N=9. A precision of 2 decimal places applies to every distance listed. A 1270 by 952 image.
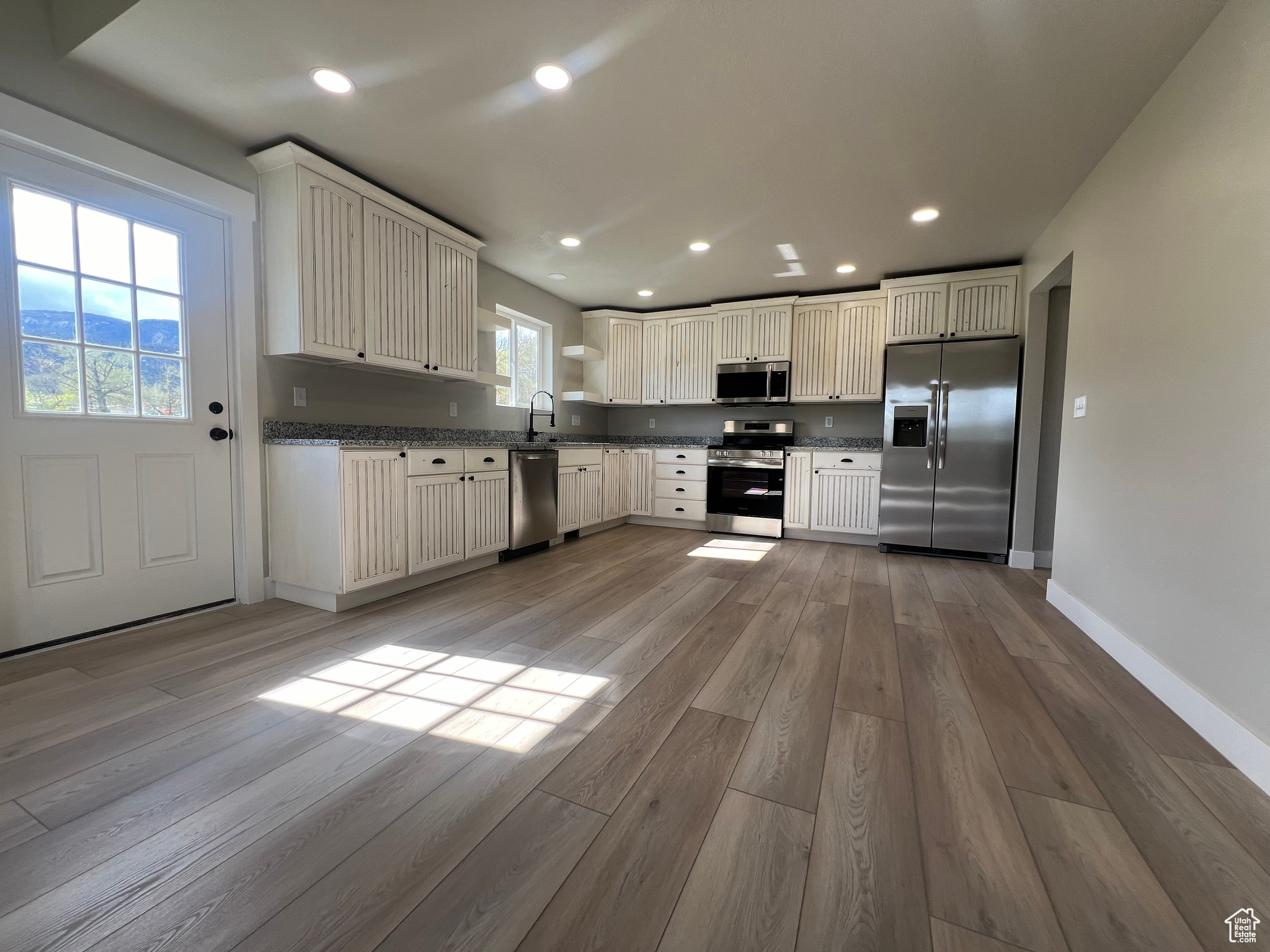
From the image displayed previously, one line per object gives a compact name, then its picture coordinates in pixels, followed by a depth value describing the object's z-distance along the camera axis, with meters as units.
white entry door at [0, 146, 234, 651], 1.97
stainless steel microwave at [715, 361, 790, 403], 4.90
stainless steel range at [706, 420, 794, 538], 4.83
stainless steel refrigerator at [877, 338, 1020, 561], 3.83
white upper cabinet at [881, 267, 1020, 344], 3.95
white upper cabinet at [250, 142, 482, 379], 2.54
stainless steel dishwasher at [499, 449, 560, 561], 3.74
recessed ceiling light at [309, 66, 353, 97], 2.01
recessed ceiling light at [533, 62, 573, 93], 1.97
